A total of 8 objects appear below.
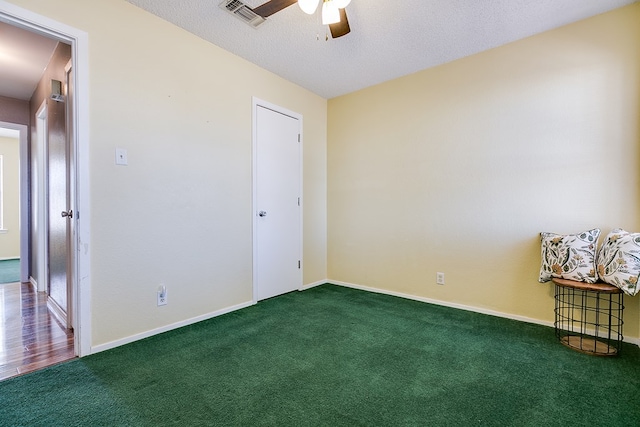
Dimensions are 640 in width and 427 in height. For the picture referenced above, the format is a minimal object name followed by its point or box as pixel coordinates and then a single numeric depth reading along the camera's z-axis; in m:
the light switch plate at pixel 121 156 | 2.16
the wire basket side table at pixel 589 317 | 2.07
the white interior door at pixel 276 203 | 3.22
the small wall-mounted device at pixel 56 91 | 2.61
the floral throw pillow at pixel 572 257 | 2.12
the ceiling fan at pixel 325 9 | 1.68
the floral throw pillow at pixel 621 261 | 1.90
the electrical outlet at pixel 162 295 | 2.39
